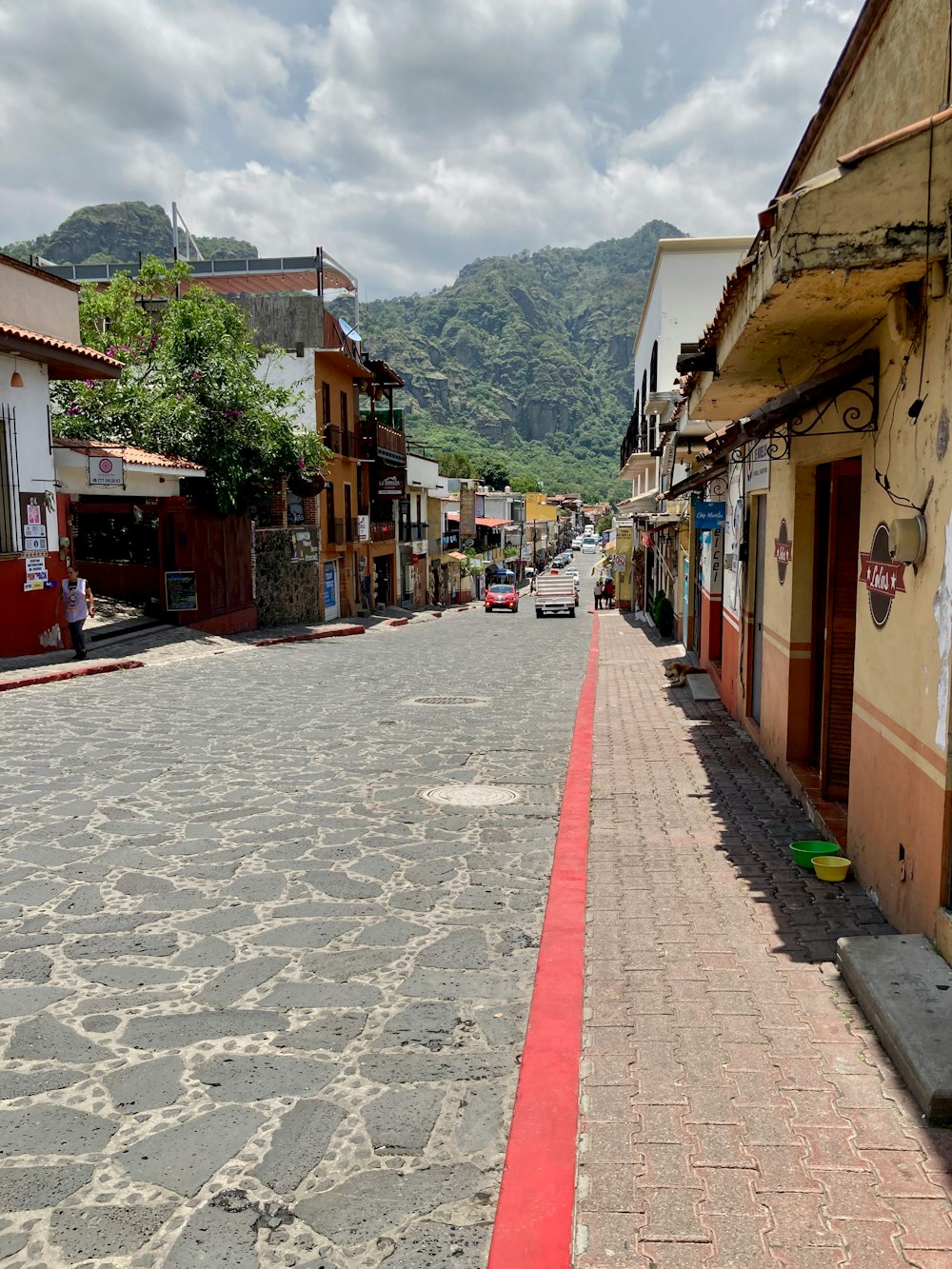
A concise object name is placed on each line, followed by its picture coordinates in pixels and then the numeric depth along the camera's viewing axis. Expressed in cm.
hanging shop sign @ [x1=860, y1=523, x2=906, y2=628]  503
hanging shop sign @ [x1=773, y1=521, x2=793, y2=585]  830
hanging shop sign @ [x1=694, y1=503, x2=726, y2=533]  1357
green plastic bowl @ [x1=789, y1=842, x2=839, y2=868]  607
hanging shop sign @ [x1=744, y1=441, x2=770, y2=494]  938
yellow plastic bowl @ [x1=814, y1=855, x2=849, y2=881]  576
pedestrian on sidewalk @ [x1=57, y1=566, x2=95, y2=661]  1605
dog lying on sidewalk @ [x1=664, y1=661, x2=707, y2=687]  1530
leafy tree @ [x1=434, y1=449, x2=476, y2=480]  8900
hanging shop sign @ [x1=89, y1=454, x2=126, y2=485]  1714
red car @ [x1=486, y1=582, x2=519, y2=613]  4444
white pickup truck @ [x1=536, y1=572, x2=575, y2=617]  3784
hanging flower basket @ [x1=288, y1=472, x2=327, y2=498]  2836
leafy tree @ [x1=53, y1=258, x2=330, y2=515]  2272
